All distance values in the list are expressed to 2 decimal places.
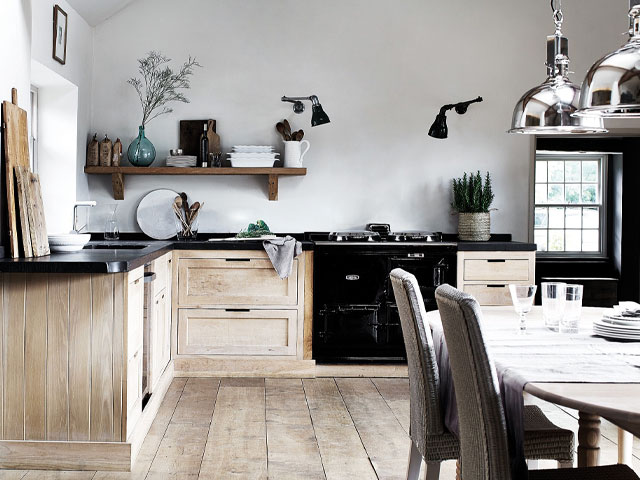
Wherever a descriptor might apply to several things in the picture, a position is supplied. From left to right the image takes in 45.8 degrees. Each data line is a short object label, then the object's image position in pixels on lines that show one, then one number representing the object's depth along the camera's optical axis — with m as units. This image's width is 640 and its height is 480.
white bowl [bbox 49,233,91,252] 3.68
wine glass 2.54
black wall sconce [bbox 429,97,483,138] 5.35
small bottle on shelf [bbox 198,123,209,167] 5.37
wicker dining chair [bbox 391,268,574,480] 2.33
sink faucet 4.05
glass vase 5.34
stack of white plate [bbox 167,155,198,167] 5.32
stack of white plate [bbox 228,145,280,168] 5.34
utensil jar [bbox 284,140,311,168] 5.41
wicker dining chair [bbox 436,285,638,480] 1.78
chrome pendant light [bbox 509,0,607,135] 2.74
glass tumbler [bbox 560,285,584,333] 2.51
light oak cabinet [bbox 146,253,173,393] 4.07
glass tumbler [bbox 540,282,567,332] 2.53
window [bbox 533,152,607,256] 6.21
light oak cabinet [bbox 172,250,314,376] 4.93
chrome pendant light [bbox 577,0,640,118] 1.95
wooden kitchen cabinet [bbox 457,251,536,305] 5.11
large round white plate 5.51
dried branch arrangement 5.48
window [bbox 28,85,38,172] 4.86
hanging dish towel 4.86
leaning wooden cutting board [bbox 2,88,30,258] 3.41
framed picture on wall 4.48
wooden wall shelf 5.27
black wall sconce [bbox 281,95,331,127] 5.21
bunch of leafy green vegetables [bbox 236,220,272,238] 5.21
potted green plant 5.41
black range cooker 5.03
